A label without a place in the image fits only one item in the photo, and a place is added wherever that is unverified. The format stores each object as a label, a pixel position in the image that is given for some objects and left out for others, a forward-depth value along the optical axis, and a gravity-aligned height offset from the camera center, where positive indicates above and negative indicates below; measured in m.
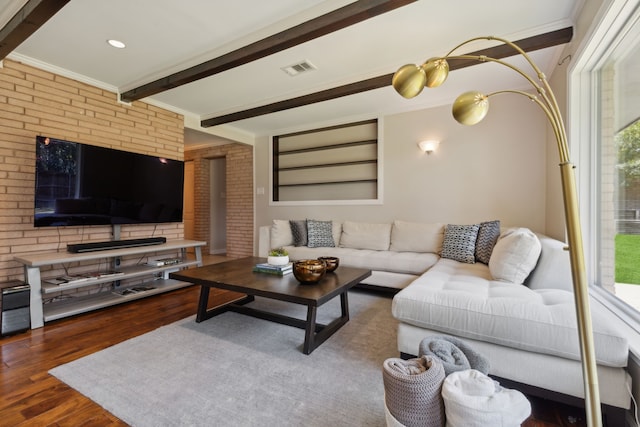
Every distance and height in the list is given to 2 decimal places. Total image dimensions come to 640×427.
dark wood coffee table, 1.92 -0.53
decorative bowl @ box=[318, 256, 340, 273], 2.50 -0.44
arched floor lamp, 0.78 -0.17
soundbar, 2.78 -0.34
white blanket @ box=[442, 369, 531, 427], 0.98 -0.66
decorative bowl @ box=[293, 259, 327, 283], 2.12 -0.43
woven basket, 1.07 -0.69
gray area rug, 1.37 -0.95
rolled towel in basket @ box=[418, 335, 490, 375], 1.23 -0.63
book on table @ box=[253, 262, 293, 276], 2.46 -0.49
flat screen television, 2.68 +0.28
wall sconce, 3.85 +0.90
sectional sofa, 1.27 -0.53
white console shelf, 2.38 -0.65
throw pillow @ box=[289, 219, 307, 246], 4.12 -0.27
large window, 1.61 +0.32
